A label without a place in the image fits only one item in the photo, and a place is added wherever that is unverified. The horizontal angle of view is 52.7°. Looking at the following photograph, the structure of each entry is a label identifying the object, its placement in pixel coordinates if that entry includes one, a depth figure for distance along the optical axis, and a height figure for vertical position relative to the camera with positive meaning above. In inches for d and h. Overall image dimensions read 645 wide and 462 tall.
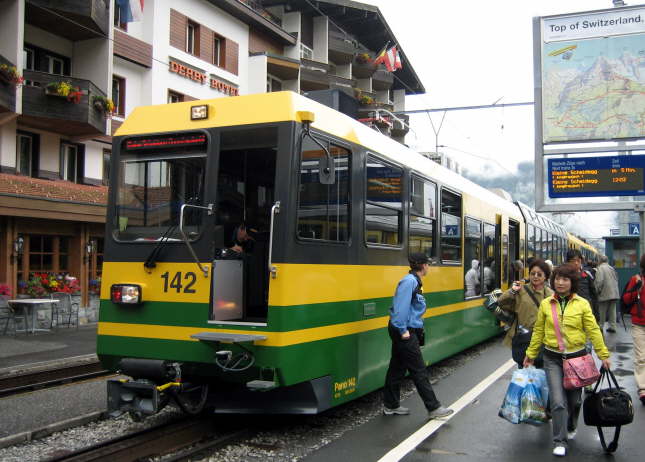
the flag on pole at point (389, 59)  1366.9 +418.9
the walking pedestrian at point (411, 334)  247.3 -29.8
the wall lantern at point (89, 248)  709.9 +7.6
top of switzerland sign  579.8 +166.1
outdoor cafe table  573.6 -46.6
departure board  588.4 +75.4
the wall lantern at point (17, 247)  621.9 +7.2
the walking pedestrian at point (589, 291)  317.4 -16.4
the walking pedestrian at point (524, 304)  257.1 -18.6
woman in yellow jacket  213.6 -26.4
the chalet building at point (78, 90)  625.0 +180.3
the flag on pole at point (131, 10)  754.8 +286.0
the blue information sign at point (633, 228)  1237.8 +57.6
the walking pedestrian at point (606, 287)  527.2 -23.7
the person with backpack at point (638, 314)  281.1 -24.3
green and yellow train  215.3 -1.6
